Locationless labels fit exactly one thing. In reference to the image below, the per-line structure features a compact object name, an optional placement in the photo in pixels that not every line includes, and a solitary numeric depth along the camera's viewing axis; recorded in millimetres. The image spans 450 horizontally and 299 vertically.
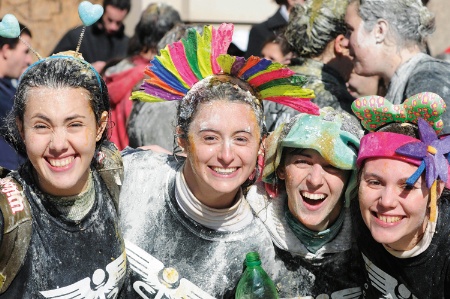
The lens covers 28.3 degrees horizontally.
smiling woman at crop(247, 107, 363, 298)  4027
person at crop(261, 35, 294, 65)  6316
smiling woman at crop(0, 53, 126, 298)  3646
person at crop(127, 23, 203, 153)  5691
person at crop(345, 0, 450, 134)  5074
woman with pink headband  3748
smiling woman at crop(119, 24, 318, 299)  3949
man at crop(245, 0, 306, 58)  7340
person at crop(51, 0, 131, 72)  7801
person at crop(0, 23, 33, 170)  5984
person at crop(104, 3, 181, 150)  6289
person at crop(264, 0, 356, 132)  5199
